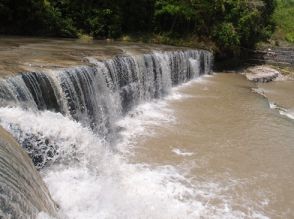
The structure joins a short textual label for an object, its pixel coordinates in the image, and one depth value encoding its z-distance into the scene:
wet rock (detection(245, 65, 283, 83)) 16.17
